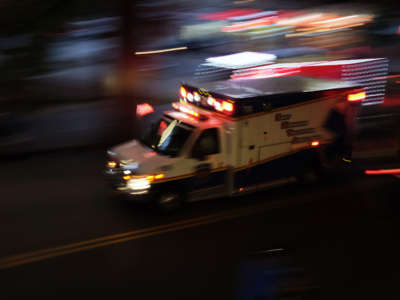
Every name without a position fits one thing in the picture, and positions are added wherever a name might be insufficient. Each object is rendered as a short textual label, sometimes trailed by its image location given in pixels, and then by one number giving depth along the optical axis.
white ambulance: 8.75
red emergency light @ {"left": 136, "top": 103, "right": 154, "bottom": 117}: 10.77
